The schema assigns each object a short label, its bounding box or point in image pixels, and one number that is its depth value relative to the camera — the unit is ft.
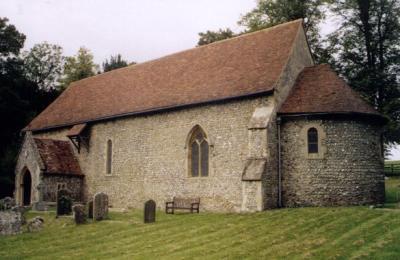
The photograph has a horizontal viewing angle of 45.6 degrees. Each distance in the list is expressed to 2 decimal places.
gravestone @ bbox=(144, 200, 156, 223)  64.03
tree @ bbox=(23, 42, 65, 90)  172.55
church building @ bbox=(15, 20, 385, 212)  69.72
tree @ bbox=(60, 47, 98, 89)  174.19
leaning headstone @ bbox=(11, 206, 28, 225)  65.55
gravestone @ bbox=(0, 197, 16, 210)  73.72
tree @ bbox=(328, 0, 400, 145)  106.01
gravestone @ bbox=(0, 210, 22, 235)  62.64
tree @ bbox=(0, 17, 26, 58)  135.74
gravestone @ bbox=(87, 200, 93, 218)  71.00
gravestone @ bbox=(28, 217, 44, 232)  63.87
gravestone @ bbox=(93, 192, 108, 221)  67.82
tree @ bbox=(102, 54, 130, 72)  181.78
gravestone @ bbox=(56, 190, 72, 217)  72.84
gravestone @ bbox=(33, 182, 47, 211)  83.66
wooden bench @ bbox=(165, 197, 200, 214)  74.10
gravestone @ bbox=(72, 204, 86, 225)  65.26
